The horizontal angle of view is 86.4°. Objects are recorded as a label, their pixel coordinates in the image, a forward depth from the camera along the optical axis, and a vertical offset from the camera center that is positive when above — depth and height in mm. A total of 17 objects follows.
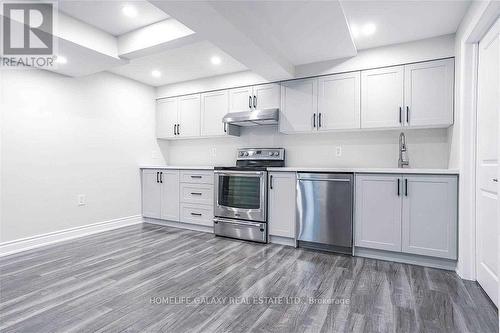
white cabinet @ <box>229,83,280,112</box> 3697 +961
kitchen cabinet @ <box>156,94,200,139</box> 4414 +795
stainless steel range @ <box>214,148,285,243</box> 3348 -497
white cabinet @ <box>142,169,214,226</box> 3863 -493
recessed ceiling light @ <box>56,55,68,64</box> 2900 +1142
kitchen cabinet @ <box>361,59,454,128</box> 2750 +767
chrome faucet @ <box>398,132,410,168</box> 3092 +122
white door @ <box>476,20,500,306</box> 1820 +16
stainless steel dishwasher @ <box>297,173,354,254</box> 2857 -513
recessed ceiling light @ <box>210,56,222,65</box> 3443 +1368
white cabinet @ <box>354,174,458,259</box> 2443 -474
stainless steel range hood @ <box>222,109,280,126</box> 3536 +637
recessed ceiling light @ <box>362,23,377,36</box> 2593 +1364
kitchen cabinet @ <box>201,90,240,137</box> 4098 +788
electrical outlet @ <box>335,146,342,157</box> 3564 +185
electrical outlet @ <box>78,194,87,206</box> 3609 -512
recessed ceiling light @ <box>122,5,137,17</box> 2437 +1426
